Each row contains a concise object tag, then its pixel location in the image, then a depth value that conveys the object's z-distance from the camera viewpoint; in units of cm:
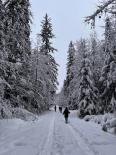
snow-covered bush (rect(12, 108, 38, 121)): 2591
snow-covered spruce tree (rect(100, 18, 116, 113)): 3600
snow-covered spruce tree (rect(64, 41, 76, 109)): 7450
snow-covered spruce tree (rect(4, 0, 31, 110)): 2556
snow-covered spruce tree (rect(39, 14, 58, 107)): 5906
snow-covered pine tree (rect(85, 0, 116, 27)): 1345
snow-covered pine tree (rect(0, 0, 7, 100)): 1936
